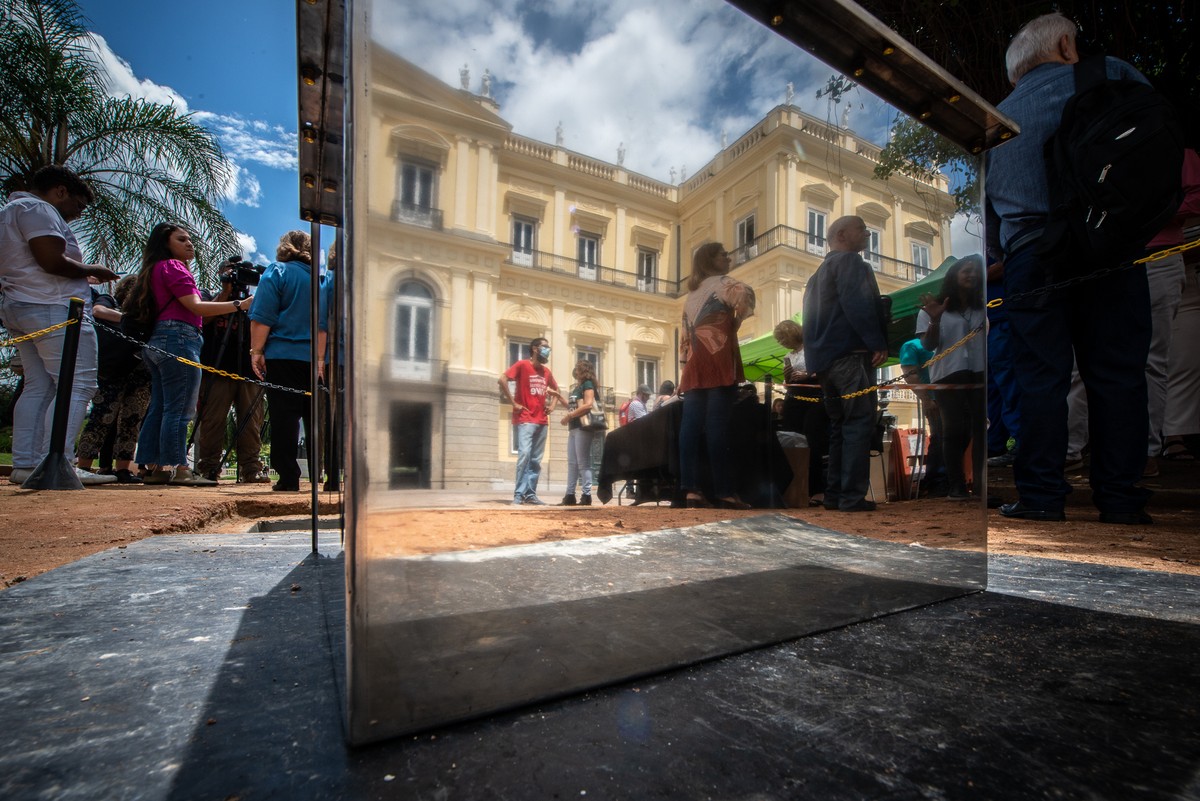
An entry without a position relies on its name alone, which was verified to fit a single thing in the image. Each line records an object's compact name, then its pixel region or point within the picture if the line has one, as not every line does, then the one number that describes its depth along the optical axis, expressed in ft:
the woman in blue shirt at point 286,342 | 8.81
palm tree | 24.90
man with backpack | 5.79
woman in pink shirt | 11.17
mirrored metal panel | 1.61
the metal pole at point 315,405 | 3.53
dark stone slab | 1.33
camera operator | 13.64
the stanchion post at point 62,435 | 9.04
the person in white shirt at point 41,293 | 9.21
